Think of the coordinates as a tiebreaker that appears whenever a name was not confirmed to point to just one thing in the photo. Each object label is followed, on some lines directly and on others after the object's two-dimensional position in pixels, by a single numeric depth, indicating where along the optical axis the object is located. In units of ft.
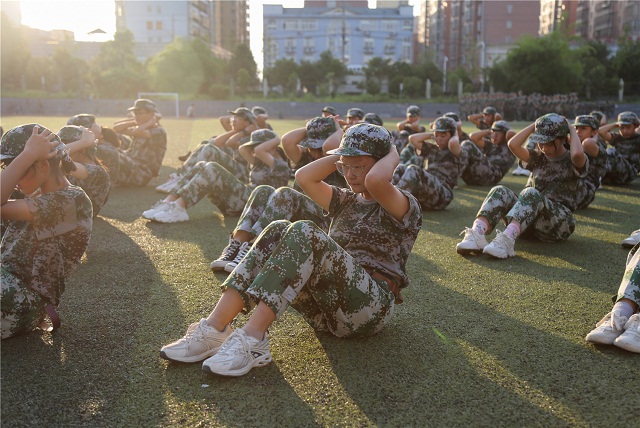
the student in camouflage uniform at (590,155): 30.60
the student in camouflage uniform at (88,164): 22.66
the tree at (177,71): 230.27
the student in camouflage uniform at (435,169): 33.30
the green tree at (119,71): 217.97
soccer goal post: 205.92
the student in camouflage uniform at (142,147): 39.52
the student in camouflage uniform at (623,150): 44.81
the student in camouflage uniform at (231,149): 35.47
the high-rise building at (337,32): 356.79
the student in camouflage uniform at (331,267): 12.86
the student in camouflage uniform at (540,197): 24.00
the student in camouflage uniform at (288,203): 20.34
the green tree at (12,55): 231.50
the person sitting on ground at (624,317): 14.77
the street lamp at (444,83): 244.11
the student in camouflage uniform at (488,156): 43.90
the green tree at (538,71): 198.70
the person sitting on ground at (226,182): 28.02
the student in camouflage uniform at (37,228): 14.21
